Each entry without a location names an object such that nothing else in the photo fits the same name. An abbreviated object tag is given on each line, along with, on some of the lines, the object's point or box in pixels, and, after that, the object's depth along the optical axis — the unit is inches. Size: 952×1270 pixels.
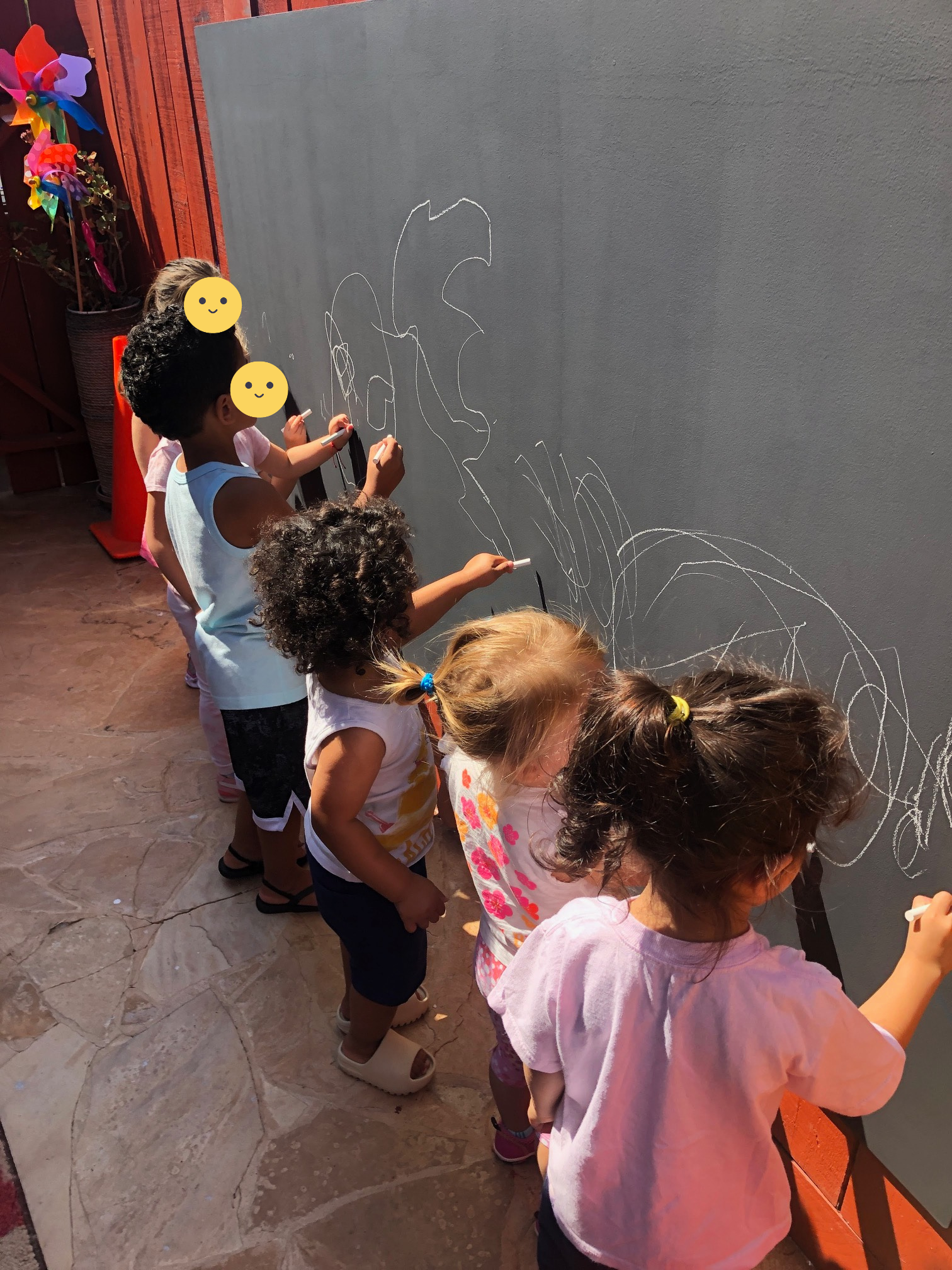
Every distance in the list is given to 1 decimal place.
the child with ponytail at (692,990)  42.0
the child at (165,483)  107.0
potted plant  188.4
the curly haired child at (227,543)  88.4
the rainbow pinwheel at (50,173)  188.7
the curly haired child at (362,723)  65.9
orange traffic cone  194.4
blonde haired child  57.8
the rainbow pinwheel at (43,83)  185.9
